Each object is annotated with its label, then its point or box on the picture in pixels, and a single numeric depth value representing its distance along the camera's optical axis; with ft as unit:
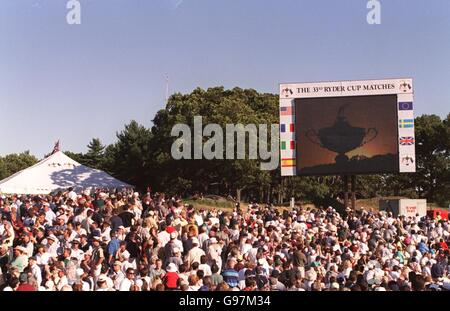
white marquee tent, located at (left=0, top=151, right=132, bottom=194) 110.01
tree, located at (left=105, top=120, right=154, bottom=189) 204.54
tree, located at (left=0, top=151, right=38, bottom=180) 294.85
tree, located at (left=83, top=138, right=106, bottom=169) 253.24
